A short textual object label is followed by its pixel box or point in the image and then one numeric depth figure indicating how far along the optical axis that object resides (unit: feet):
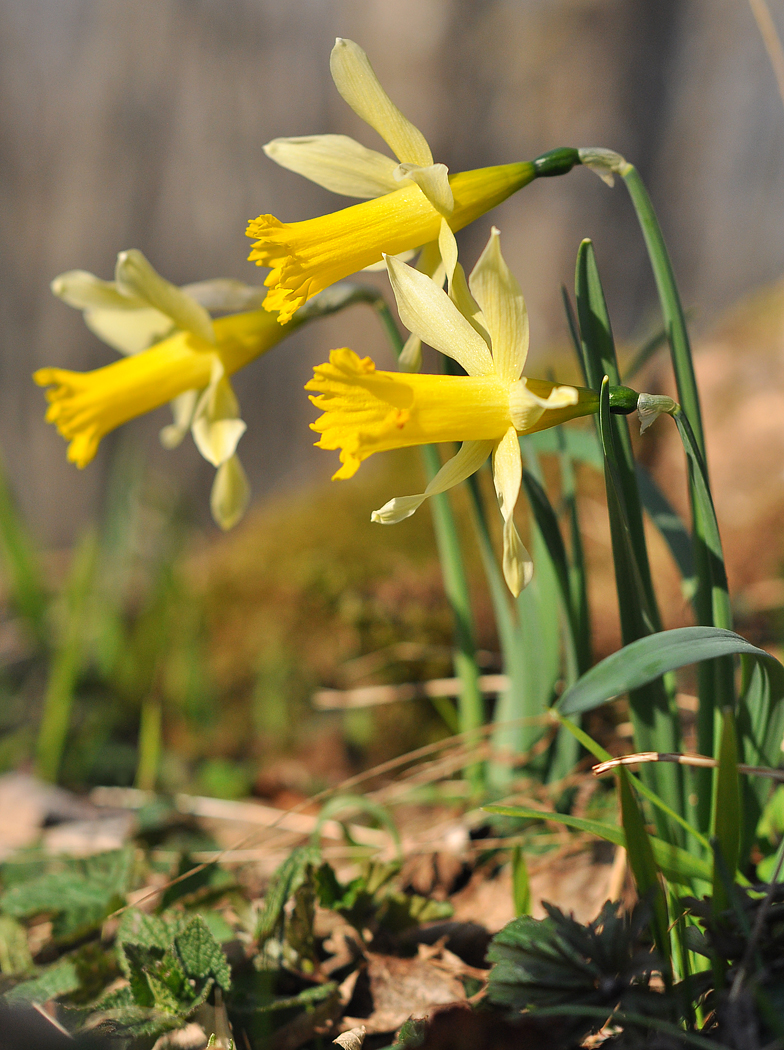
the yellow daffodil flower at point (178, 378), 2.41
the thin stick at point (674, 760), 2.26
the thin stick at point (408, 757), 2.38
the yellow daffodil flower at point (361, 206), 2.30
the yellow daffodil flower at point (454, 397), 2.26
